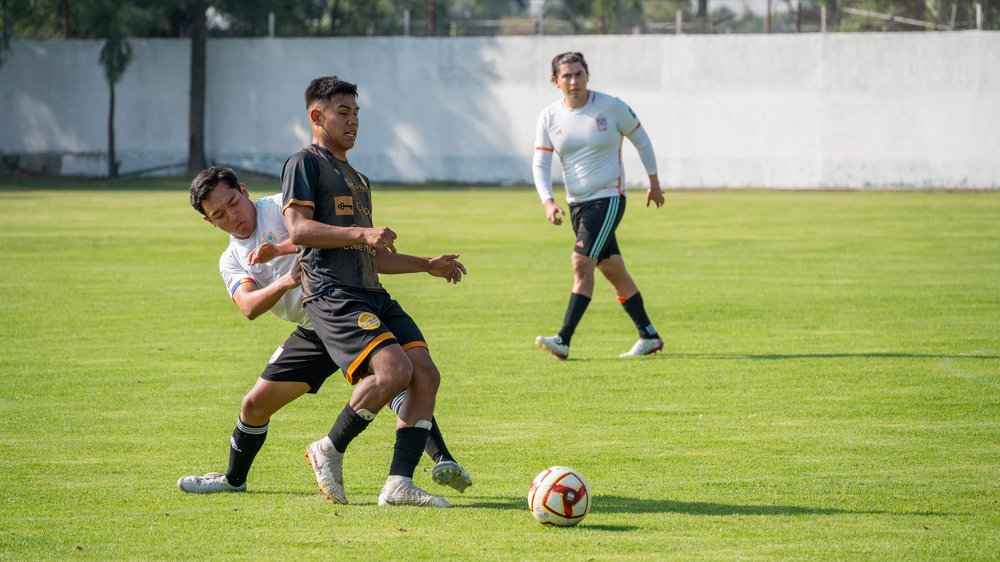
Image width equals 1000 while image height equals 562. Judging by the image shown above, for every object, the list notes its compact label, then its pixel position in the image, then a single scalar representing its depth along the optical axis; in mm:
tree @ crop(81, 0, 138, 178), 89750
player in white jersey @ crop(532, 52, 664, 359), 21969
